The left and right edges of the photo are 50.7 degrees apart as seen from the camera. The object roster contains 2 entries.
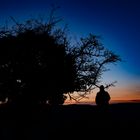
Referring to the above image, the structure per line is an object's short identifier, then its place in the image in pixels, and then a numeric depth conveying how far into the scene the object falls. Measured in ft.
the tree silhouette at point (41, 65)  43.59
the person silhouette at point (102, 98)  36.62
